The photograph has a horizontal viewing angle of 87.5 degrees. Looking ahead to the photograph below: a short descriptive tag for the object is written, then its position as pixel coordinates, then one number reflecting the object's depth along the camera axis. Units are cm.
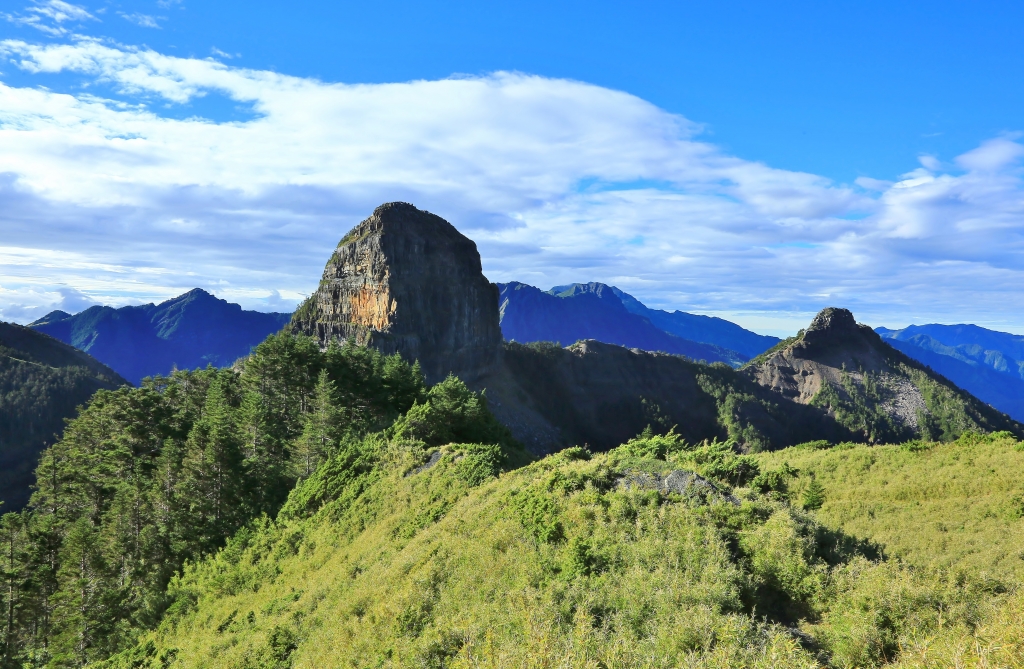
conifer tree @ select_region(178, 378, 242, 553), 3581
